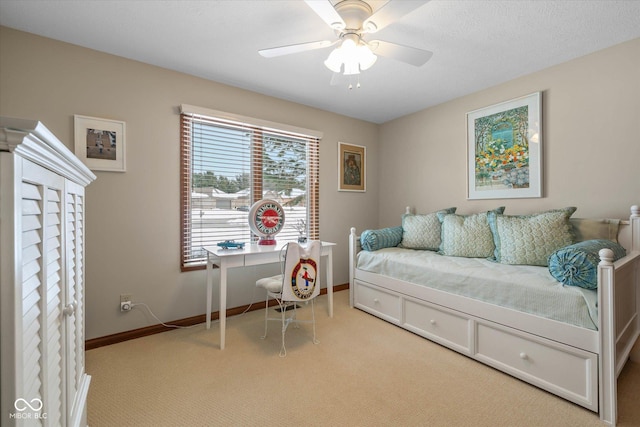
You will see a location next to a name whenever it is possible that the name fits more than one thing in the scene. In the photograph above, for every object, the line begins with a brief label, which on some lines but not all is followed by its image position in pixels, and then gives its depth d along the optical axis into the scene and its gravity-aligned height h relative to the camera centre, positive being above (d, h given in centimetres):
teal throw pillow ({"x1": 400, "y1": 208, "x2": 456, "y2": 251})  298 -21
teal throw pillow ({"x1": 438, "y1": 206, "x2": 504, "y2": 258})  254 -23
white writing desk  221 -38
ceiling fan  148 +103
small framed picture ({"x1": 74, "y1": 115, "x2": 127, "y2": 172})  217 +58
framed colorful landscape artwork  256 +62
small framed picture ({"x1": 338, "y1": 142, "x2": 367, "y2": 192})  376 +64
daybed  150 -68
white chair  215 -50
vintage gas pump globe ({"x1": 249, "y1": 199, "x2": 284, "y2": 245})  262 -5
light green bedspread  160 -50
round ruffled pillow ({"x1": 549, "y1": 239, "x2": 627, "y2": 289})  157 -31
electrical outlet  232 -73
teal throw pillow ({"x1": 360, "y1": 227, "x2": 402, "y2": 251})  302 -29
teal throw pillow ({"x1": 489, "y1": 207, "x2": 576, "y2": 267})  210 -19
